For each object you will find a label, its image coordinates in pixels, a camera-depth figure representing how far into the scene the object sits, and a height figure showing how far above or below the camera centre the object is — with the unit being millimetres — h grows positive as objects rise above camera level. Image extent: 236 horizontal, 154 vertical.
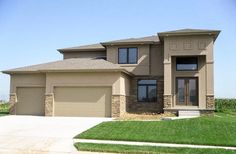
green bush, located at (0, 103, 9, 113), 31308 -1940
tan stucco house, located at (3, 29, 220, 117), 19562 +731
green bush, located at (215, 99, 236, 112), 27734 -1415
